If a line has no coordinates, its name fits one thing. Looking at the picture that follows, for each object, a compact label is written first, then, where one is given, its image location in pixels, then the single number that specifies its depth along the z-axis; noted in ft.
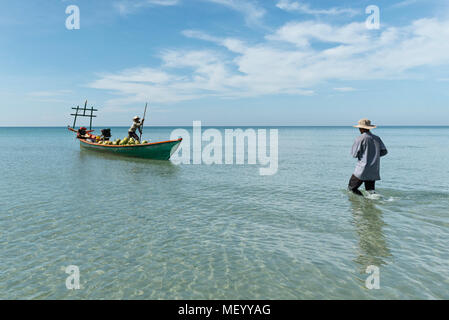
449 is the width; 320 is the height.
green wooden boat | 77.61
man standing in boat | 86.20
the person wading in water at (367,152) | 32.07
